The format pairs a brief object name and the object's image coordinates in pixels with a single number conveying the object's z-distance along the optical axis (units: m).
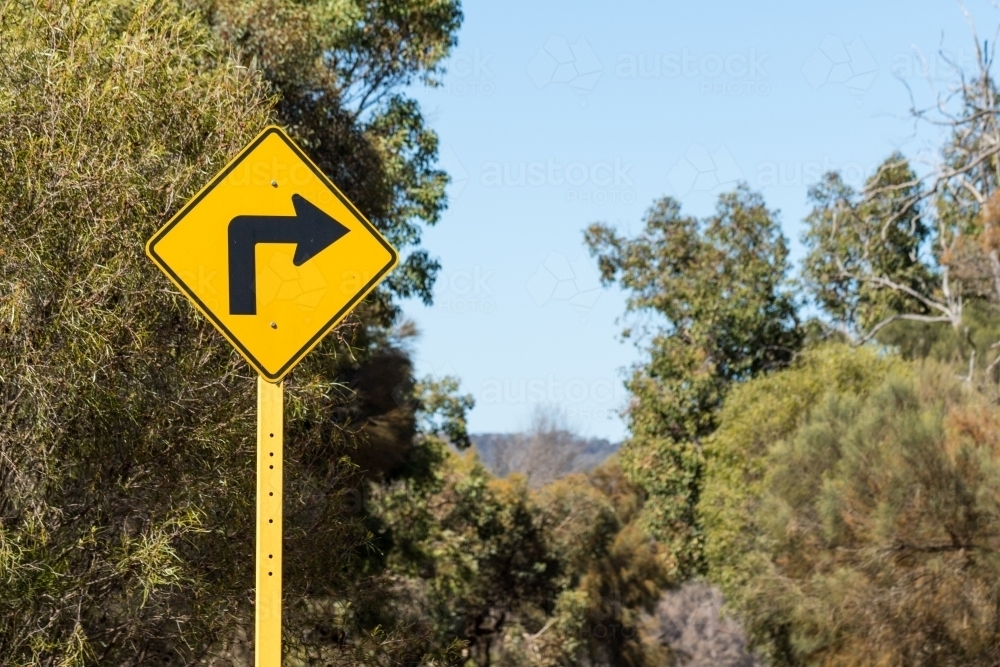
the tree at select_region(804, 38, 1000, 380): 33.12
